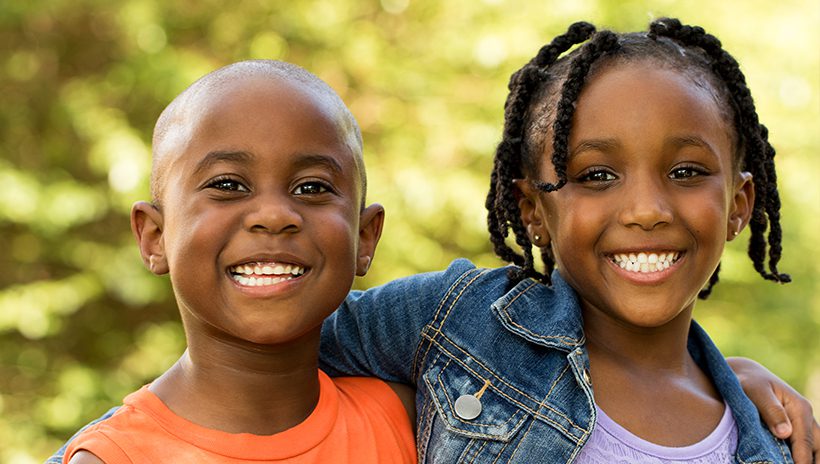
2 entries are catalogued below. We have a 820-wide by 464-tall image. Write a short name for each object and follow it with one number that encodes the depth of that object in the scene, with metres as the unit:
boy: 2.13
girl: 2.39
